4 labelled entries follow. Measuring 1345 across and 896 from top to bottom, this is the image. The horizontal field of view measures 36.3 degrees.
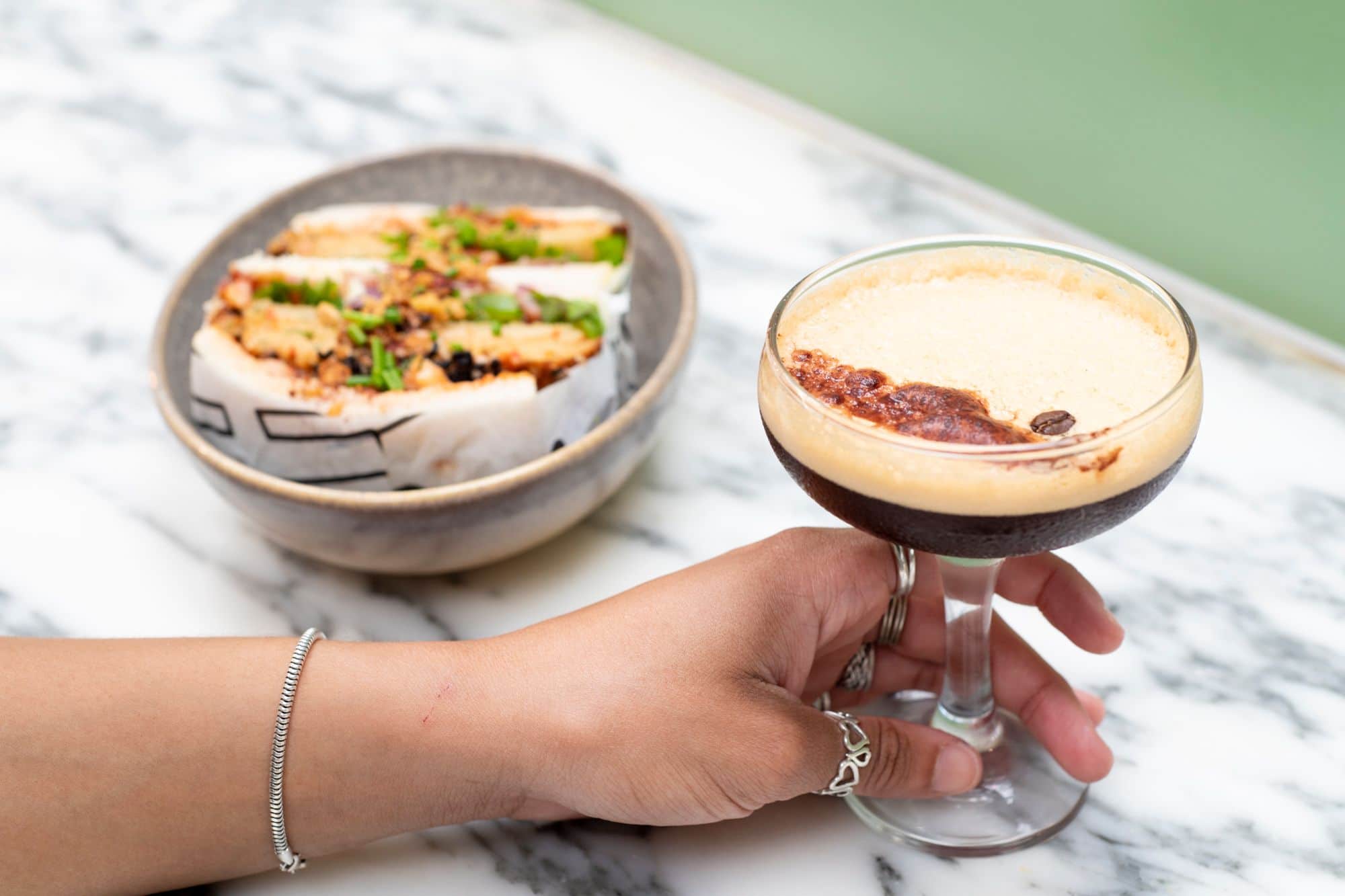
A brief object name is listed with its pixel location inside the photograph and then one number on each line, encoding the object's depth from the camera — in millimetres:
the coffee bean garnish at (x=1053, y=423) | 437
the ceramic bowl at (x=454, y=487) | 533
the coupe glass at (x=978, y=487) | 428
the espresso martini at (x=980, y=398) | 430
